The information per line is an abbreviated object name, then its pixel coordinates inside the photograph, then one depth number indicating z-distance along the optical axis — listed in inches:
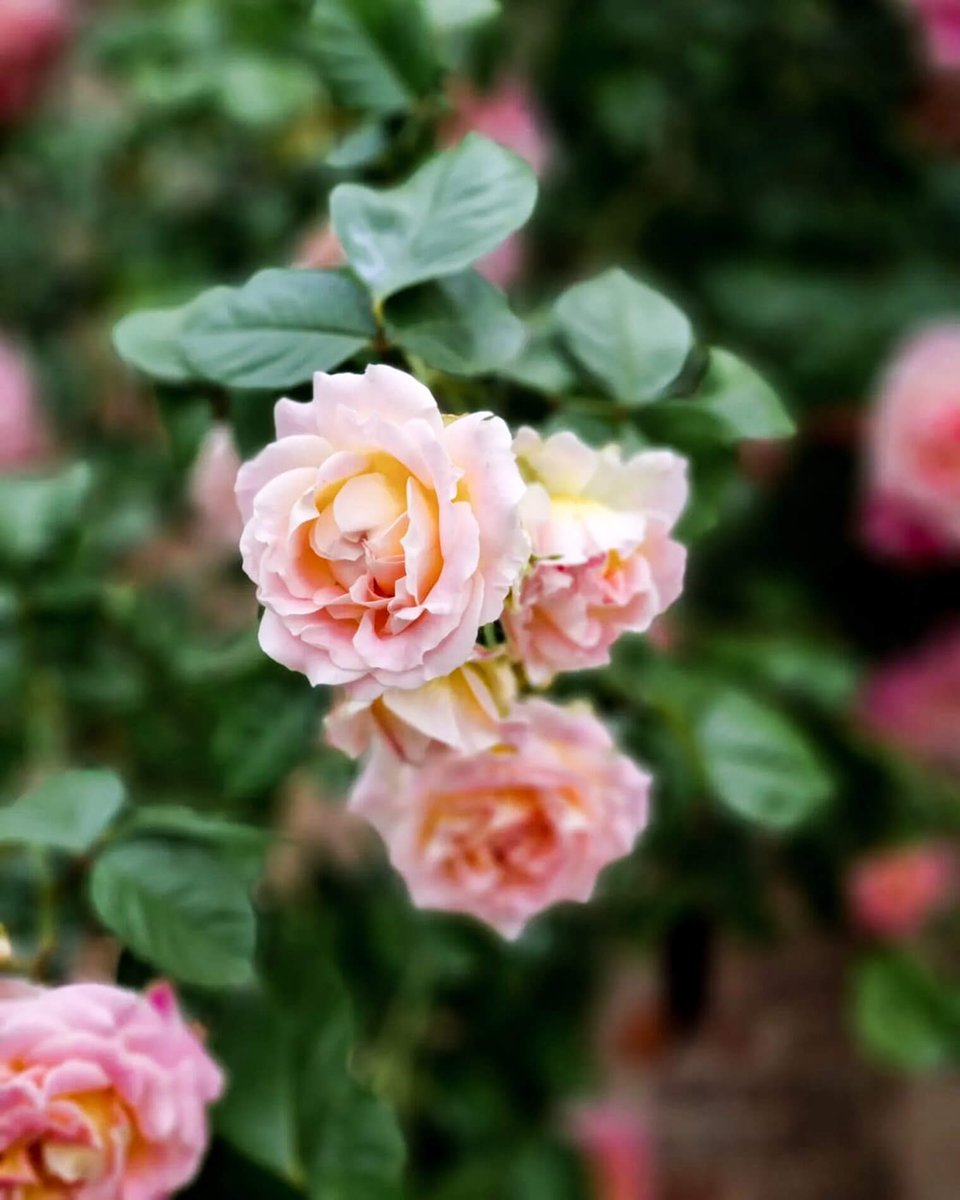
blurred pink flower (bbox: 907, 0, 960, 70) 52.2
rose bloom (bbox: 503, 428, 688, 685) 34.6
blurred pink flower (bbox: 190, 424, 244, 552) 46.5
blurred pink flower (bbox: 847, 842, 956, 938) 58.7
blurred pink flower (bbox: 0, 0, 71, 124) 64.9
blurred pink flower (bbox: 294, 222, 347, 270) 40.9
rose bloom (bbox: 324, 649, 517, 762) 34.5
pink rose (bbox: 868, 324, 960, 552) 51.6
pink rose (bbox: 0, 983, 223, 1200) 35.8
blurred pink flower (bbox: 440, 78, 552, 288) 51.6
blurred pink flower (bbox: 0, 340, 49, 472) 58.3
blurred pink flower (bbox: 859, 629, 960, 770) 59.7
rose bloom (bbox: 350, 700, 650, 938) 36.8
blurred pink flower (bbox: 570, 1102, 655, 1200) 61.4
